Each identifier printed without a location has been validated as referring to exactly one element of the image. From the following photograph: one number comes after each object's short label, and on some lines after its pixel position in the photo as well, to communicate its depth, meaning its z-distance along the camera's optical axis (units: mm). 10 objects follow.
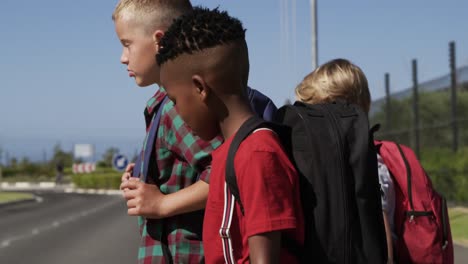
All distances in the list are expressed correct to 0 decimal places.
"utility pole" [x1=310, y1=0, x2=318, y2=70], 19000
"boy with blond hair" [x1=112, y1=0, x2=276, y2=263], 2838
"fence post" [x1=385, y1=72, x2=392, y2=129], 22719
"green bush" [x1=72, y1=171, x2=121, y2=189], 68112
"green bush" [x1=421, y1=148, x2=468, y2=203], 18734
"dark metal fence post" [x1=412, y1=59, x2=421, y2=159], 20828
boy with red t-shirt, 2191
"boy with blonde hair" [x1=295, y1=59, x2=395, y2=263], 3178
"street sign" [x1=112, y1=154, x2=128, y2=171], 37375
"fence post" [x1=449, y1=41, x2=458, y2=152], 19078
